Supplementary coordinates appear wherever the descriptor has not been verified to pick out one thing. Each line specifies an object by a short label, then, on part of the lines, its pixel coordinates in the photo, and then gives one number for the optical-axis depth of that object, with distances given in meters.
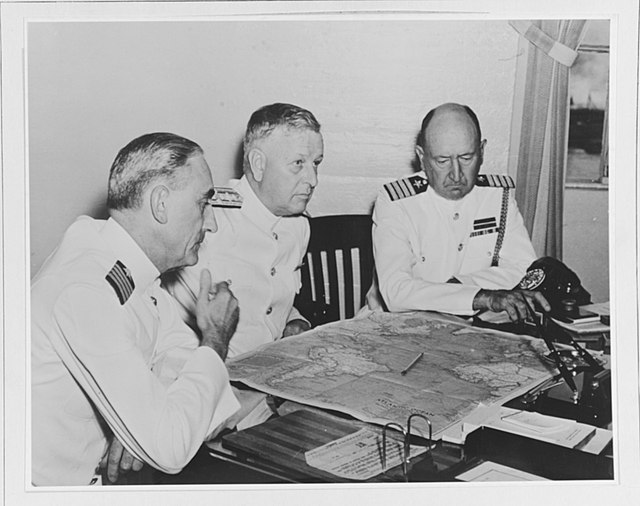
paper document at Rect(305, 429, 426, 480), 1.75
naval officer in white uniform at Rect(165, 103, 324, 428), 2.07
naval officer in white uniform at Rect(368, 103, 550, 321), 2.15
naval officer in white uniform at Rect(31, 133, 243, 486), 1.86
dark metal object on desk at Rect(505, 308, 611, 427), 1.87
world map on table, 1.89
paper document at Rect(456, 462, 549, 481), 1.78
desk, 1.77
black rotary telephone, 2.14
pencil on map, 2.00
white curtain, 2.14
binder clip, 1.74
